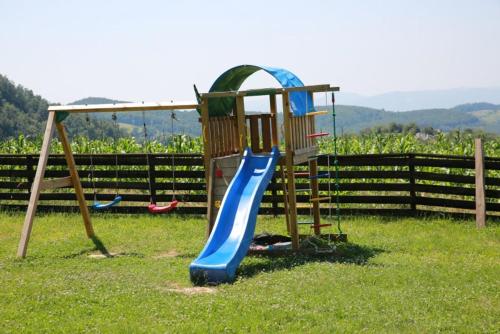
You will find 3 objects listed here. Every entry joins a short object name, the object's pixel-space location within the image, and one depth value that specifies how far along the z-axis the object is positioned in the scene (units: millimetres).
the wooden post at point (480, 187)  14750
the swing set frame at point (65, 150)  13844
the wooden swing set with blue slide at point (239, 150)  12172
